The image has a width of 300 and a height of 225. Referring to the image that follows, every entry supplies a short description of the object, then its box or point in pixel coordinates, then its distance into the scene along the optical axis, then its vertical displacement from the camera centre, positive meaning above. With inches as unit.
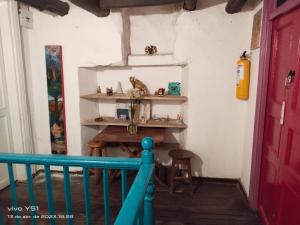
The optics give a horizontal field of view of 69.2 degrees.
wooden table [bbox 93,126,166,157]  108.2 -26.7
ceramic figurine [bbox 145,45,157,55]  116.6 +17.8
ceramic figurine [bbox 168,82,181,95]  120.6 -2.6
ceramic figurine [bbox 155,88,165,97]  118.3 -4.7
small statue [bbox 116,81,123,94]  126.6 -3.2
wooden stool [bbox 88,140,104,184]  113.6 -34.3
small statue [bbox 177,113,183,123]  121.0 -19.5
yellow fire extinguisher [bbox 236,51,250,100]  95.2 +2.7
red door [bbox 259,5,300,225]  59.3 -14.9
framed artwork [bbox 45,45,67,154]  114.1 -7.8
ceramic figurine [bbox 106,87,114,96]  121.4 -4.7
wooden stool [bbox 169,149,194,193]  103.0 -37.2
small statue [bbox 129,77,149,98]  111.2 -2.7
